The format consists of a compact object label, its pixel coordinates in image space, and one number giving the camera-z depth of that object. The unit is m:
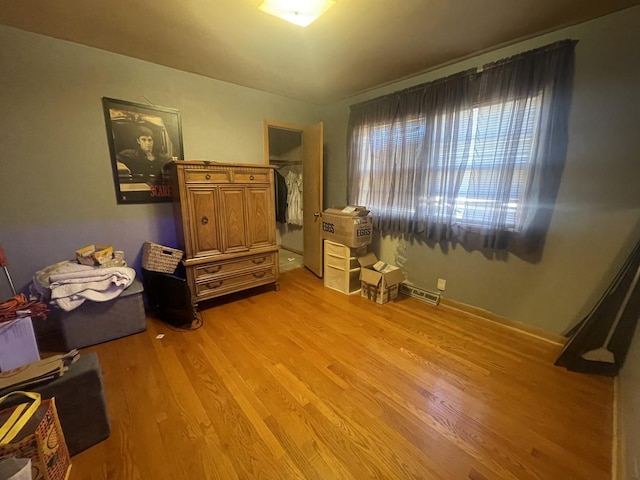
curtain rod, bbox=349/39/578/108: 1.86
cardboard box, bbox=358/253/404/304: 2.77
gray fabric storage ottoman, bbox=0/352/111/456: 1.18
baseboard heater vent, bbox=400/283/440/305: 2.78
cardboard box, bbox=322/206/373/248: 2.87
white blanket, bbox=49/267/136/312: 1.89
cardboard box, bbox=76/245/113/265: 2.10
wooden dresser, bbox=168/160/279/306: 2.37
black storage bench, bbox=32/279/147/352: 1.98
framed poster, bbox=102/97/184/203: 2.33
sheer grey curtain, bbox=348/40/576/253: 1.95
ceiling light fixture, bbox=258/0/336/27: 1.56
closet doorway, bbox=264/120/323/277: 3.41
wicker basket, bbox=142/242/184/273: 2.40
